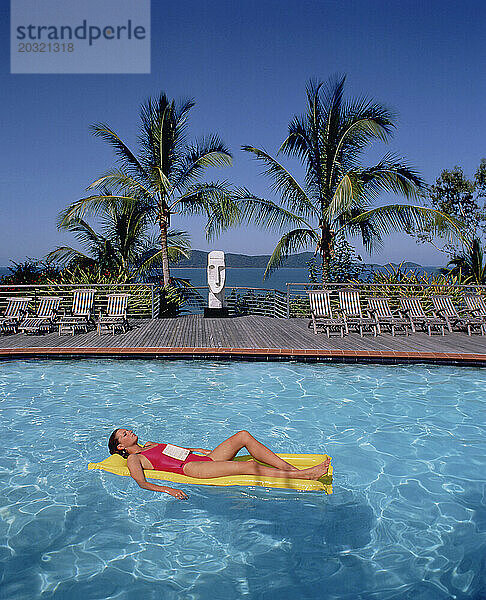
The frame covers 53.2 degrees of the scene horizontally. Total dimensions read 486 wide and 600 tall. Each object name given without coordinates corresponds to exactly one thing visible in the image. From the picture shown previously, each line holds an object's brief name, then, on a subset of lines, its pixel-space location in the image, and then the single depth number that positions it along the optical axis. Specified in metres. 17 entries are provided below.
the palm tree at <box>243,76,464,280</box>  12.84
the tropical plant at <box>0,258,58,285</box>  13.01
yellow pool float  3.87
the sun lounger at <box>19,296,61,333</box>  10.20
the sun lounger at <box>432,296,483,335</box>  10.62
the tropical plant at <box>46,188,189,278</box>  15.23
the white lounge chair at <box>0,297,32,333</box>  10.47
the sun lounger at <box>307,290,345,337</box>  10.13
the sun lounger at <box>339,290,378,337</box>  10.41
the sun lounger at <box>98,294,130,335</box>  10.41
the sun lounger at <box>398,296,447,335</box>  10.52
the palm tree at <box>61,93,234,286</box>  13.53
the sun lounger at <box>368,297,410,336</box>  10.32
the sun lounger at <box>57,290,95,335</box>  10.41
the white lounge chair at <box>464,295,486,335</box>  10.86
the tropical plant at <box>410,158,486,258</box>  19.18
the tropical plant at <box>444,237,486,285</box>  14.00
